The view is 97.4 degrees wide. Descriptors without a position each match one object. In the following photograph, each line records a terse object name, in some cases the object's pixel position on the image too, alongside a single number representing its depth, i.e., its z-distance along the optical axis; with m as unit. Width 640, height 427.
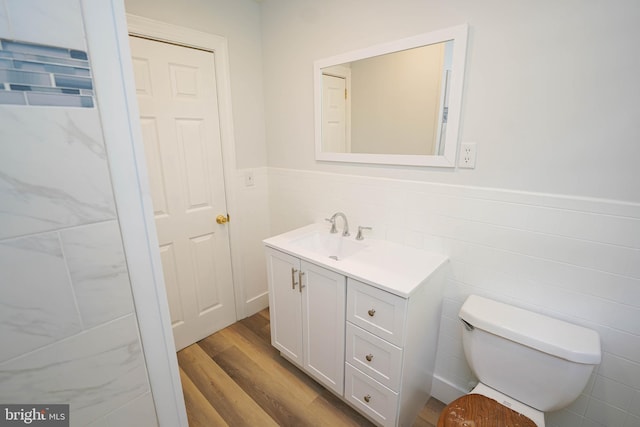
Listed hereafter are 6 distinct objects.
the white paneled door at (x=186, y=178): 1.74
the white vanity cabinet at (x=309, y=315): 1.51
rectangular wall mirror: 1.38
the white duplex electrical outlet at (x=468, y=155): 1.37
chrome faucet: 1.84
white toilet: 1.08
